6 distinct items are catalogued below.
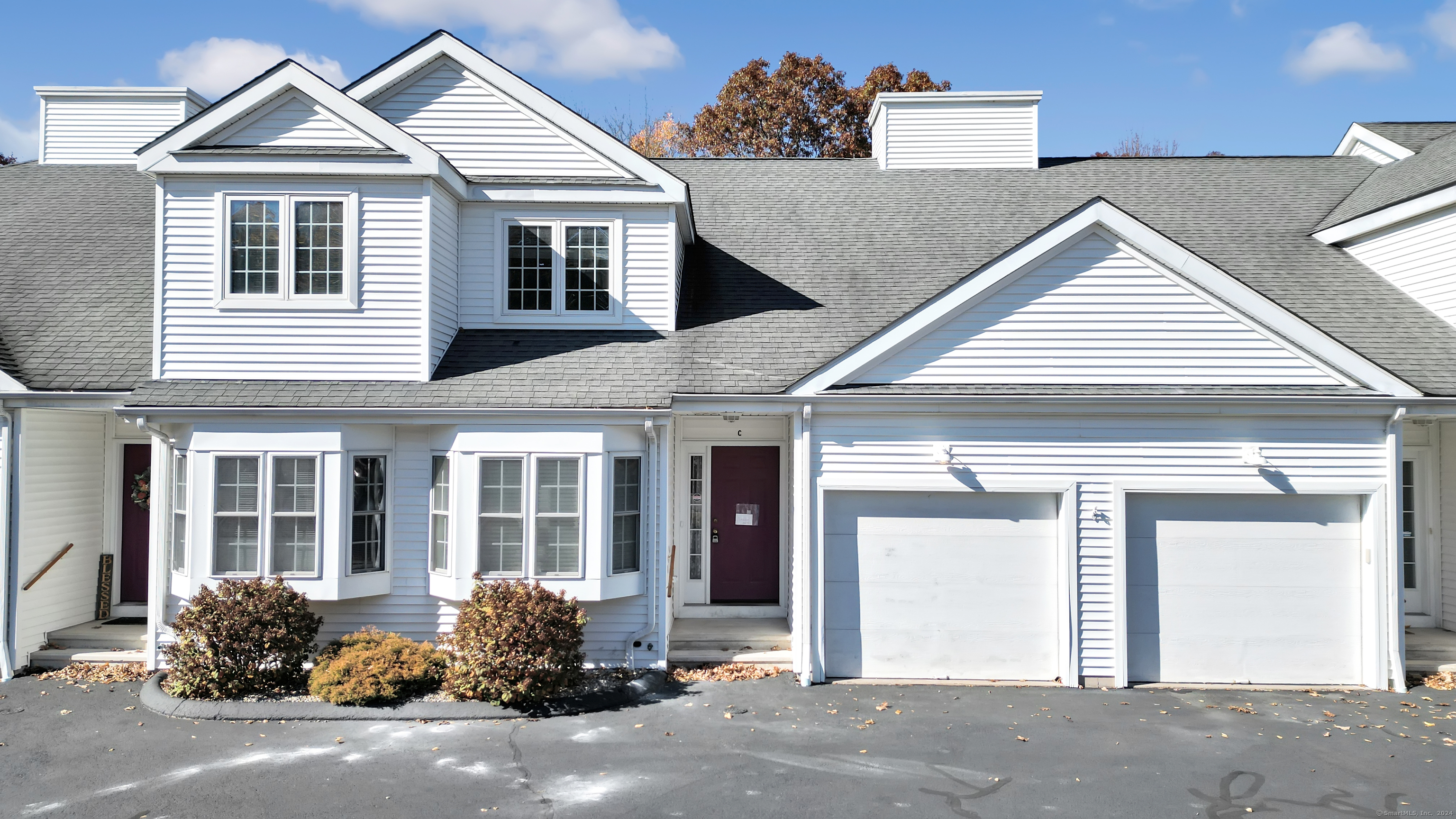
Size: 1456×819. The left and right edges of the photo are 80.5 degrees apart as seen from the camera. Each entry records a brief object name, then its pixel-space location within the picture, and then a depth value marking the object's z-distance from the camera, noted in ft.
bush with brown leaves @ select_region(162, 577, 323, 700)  29.53
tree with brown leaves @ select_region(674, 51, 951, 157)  104.99
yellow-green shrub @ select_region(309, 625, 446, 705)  28.84
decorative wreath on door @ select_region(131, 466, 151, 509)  38.04
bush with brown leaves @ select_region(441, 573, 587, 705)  28.81
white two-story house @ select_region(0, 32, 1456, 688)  32.35
